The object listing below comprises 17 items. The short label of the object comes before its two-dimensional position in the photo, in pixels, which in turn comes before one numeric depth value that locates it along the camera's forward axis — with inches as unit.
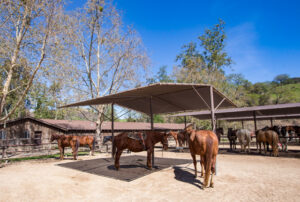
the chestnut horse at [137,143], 311.0
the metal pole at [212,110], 290.9
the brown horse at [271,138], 462.6
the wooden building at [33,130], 777.6
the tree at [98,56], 665.0
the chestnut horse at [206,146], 218.2
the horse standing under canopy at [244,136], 548.8
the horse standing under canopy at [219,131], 686.6
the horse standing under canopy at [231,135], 637.3
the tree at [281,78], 3848.9
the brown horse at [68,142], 464.4
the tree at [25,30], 425.4
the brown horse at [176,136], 583.5
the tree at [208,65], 1157.7
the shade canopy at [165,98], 315.6
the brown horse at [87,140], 498.2
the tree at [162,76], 1818.3
